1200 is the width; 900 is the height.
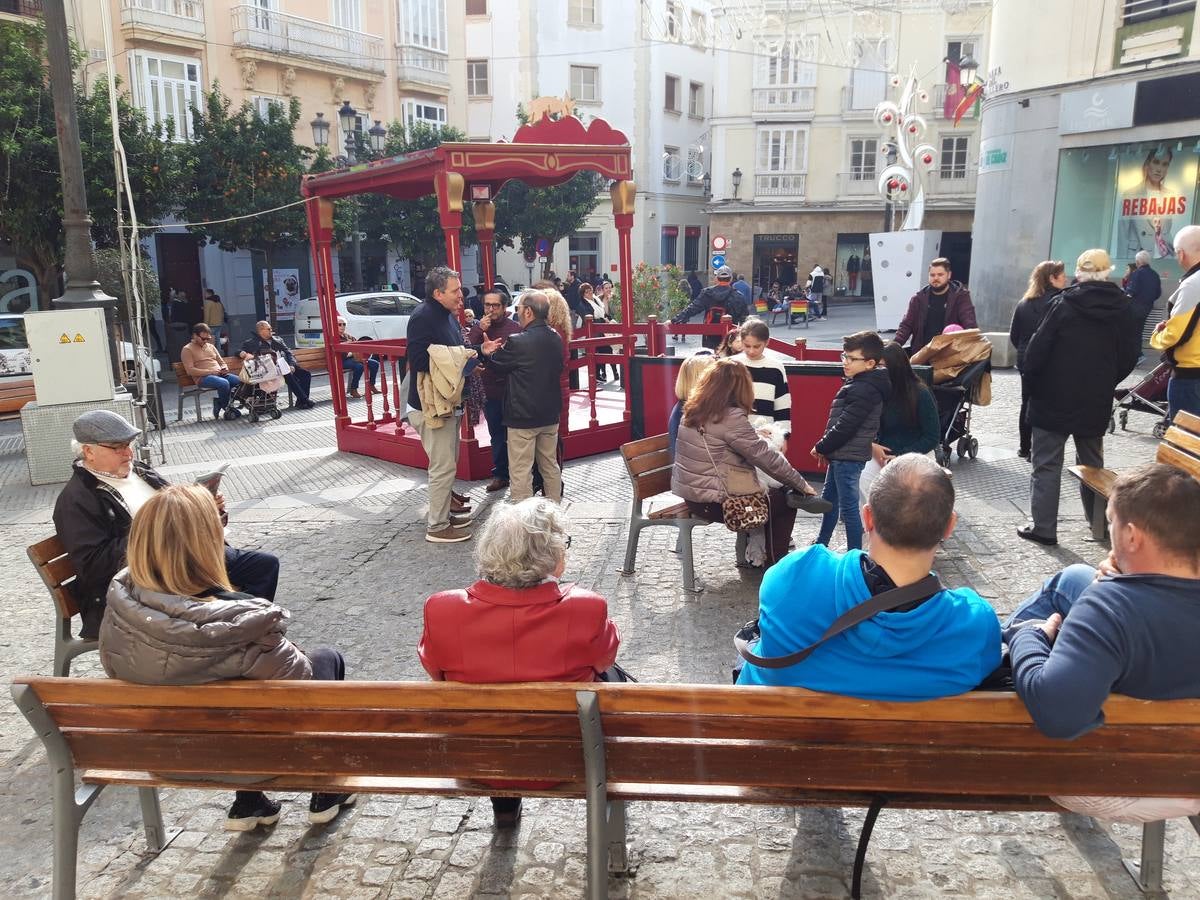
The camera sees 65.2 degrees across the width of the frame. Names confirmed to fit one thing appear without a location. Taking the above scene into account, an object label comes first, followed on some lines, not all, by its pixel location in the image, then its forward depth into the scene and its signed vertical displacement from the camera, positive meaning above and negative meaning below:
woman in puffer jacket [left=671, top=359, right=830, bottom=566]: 5.09 -1.08
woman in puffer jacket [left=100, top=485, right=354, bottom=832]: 2.67 -1.03
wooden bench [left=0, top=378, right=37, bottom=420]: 10.56 -1.60
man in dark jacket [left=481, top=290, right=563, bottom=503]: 6.48 -0.88
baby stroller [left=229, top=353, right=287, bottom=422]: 12.75 -1.80
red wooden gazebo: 8.18 +0.52
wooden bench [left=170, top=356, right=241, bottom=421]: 12.78 -1.79
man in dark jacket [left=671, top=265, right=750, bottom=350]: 12.23 -0.63
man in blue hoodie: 2.41 -0.92
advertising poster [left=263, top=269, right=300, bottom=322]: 26.08 -1.10
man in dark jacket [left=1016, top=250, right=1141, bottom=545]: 5.62 -0.65
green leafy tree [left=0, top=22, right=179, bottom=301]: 15.83 +1.61
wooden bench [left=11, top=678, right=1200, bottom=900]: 2.41 -1.31
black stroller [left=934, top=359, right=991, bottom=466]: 7.88 -1.33
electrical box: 8.69 -0.96
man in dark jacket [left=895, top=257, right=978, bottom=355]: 8.44 -0.50
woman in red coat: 2.71 -1.04
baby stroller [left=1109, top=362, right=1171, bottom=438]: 8.66 -1.35
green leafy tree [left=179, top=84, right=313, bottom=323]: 20.27 +1.60
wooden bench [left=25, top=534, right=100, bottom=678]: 3.76 -1.35
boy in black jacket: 5.20 -0.92
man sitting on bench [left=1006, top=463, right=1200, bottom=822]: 2.22 -0.87
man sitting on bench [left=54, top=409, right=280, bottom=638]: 3.74 -1.07
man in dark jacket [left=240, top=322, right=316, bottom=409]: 12.93 -1.38
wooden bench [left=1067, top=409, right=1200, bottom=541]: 5.03 -1.10
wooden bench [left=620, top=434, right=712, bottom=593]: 5.37 -1.45
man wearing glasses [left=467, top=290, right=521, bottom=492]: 7.04 -0.97
